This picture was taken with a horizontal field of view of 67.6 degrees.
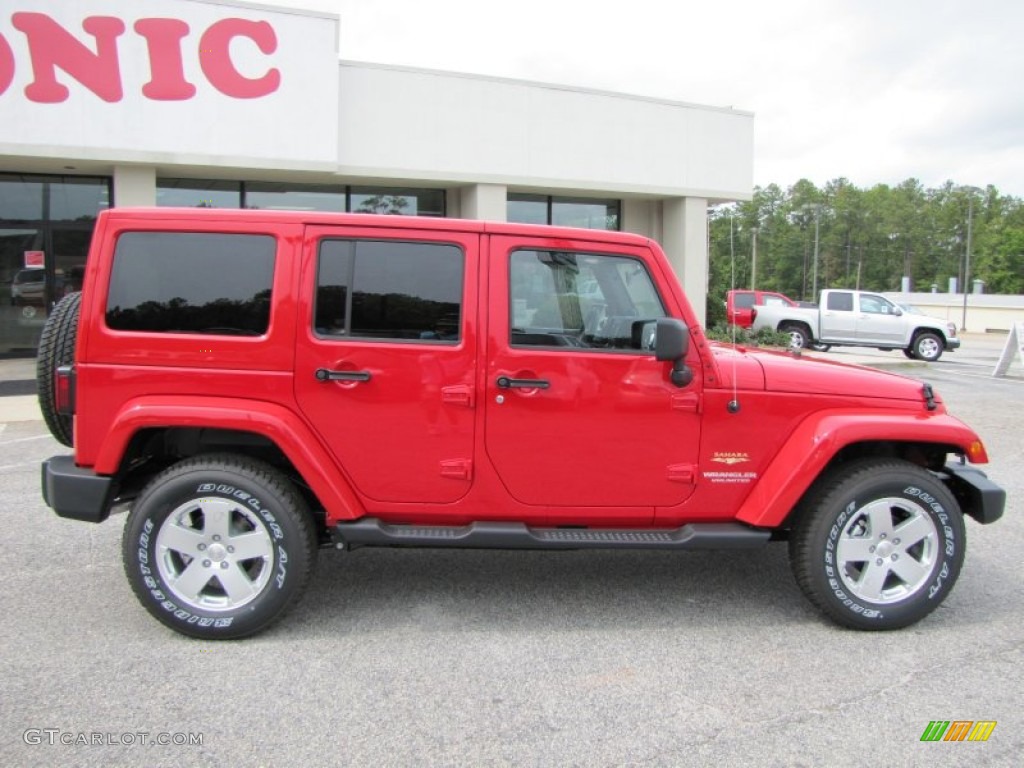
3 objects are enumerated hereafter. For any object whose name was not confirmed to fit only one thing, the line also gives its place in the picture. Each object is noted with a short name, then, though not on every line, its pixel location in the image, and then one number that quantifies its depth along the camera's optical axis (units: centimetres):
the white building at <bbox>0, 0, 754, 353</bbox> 1245
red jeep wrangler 346
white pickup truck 1952
